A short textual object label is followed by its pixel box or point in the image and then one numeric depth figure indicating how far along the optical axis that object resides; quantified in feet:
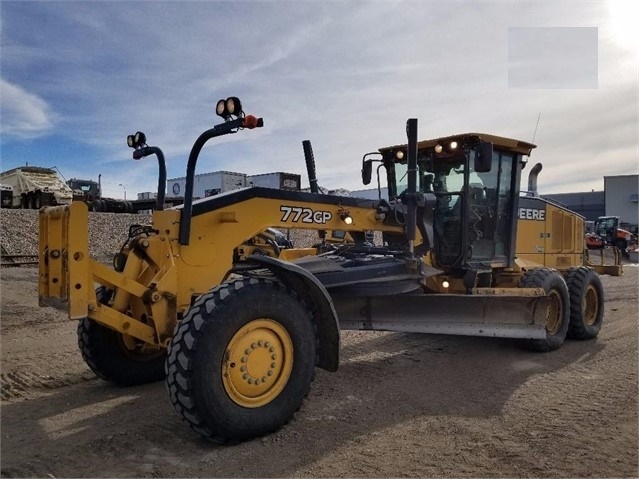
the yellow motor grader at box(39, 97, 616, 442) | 11.84
